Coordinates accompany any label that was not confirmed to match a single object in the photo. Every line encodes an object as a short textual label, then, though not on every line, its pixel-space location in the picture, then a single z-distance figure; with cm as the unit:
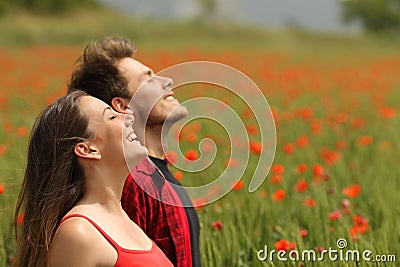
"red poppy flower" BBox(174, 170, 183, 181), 629
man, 405
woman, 327
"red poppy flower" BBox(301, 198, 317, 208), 557
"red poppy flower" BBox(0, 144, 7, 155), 699
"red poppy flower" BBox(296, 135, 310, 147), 771
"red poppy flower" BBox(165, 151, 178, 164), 517
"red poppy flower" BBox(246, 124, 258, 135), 838
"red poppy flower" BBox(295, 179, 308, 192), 571
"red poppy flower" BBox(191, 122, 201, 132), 1015
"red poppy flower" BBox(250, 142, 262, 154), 646
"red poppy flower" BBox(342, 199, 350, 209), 540
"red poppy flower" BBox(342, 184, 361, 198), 594
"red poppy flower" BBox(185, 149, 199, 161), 587
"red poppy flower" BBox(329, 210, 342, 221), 502
